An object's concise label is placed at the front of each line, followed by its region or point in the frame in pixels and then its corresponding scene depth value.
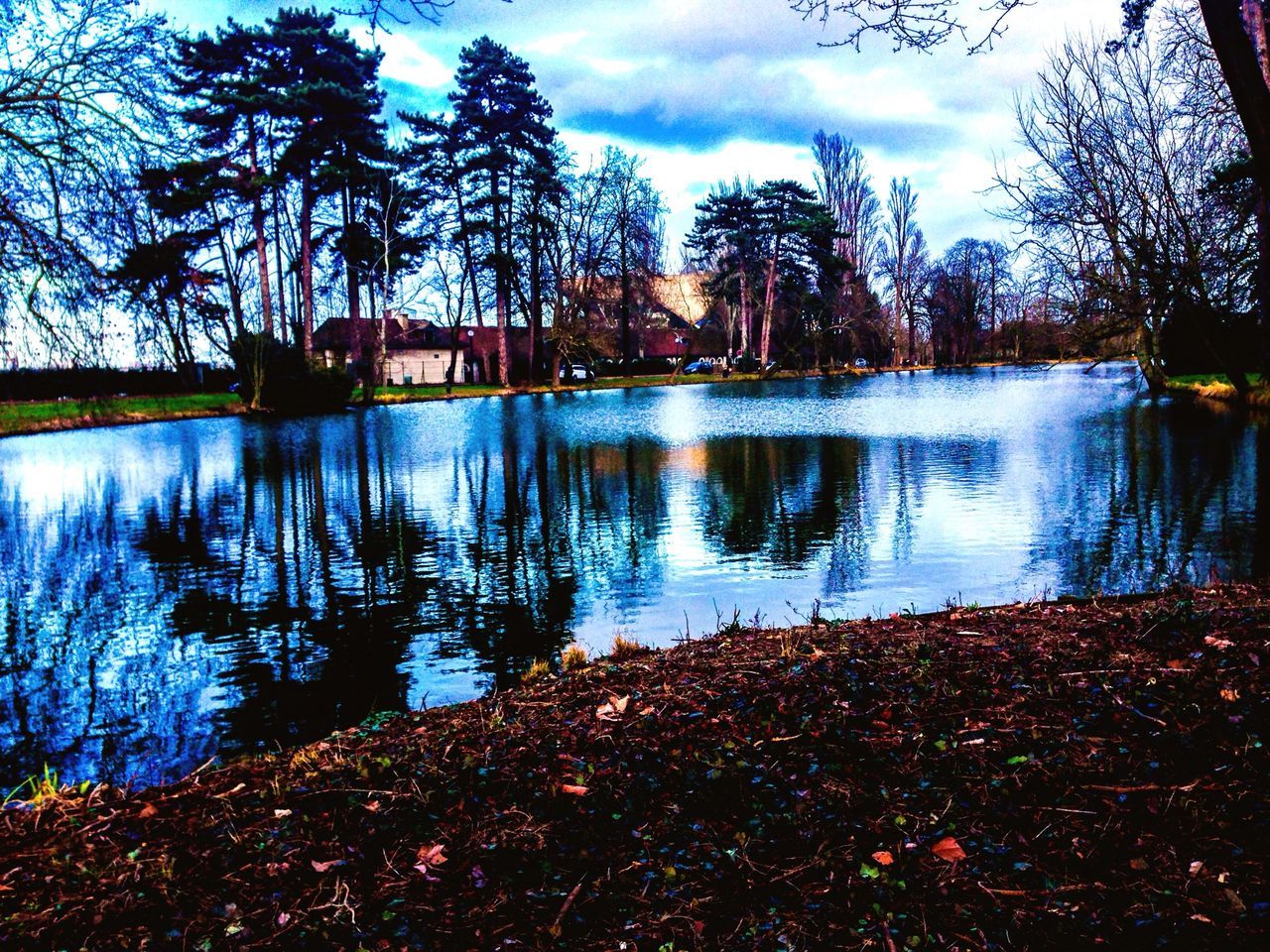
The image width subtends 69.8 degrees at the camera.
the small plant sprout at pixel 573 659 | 6.22
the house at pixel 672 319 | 72.25
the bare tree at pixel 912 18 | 5.92
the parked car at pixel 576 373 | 64.10
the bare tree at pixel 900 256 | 86.06
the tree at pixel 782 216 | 64.88
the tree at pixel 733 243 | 65.81
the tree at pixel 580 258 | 56.78
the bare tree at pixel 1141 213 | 21.55
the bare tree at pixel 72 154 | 7.93
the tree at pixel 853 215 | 78.00
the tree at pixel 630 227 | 60.25
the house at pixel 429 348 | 70.88
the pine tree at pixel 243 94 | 38.94
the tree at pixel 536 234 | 53.00
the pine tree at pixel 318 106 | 41.88
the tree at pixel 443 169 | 50.88
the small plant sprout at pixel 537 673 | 6.08
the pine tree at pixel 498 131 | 51.00
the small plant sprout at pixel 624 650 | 6.30
